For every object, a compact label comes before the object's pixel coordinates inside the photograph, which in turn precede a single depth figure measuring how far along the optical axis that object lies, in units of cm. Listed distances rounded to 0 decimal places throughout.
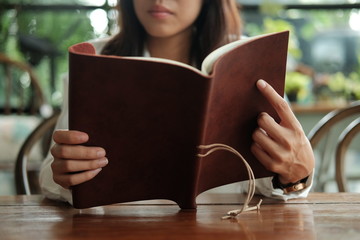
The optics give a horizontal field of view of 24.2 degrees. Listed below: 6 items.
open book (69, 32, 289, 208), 97
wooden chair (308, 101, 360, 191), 145
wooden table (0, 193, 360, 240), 93
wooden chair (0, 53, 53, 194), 293
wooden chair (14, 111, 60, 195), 141
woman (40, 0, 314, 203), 104
